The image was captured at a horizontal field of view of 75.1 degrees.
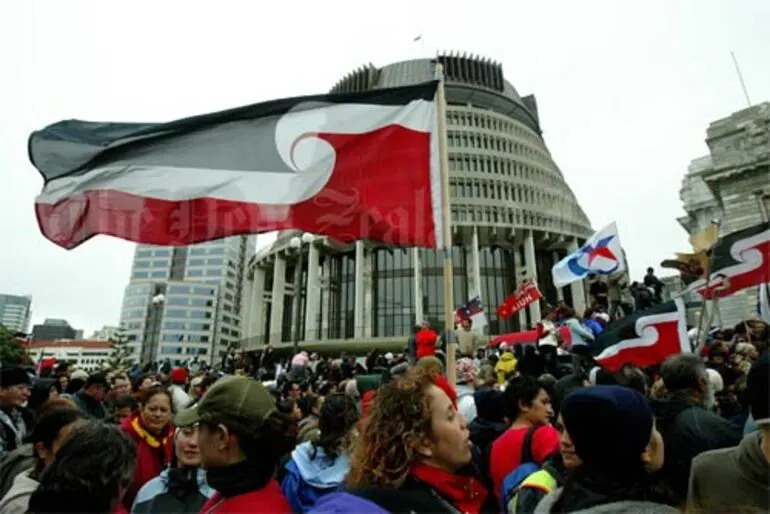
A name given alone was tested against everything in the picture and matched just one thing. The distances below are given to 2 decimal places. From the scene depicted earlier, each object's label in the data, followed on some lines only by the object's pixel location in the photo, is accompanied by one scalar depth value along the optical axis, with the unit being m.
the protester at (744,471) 2.16
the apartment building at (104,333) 157.62
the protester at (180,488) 2.93
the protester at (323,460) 3.19
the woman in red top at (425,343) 7.98
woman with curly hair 1.70
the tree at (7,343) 43.73
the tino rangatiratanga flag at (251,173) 5.60
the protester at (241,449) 2.11
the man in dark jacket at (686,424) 2.99
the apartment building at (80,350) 115.04
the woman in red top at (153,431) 4.07
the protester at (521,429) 3.21
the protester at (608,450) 1.79
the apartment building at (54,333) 145.12
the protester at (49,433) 2.91
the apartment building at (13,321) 190.80
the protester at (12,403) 4.81
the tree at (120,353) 76.72
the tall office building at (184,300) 111.94
